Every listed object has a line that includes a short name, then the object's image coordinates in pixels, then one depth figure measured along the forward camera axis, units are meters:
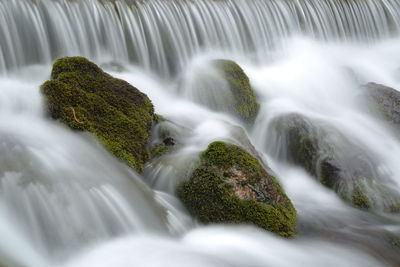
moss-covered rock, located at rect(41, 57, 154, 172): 9.71
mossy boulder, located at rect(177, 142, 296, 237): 9.05
